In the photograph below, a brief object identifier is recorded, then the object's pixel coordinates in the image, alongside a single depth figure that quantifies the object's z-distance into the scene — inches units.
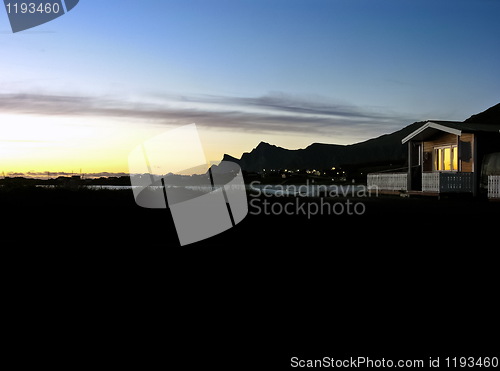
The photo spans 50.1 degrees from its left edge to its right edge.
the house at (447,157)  1187.9
